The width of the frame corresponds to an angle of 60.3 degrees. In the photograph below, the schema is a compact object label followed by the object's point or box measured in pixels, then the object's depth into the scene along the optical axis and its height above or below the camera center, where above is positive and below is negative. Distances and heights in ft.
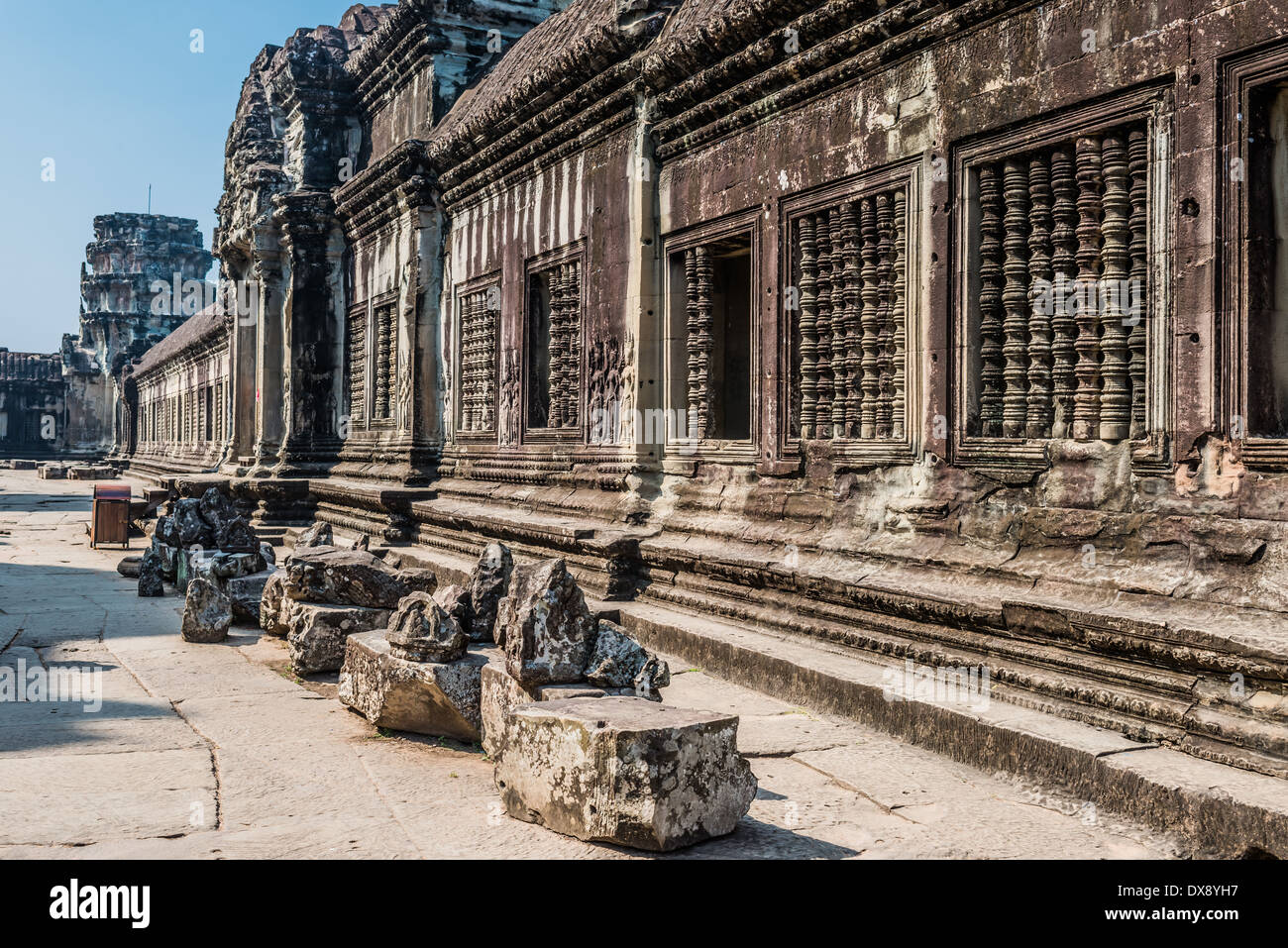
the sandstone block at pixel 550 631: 13.98 -2.23
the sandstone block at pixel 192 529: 31.96 -2.03
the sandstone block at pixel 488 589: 17.21 -2.05
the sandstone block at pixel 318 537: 27.89 -1.97
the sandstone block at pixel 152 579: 31.76 -3.46
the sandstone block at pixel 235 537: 31.86 -2.24
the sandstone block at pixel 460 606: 17.12 -2.29
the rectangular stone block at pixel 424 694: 15.39 -3.33
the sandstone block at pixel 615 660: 14.35 -2.64
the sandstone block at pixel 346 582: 21.59 -2.42
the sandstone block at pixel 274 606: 24.27 -3.29
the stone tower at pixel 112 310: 163.84 +22.29
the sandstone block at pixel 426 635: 15.61 -2.51
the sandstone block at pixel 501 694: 13.52 -2.98
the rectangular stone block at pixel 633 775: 10.60 -3.13
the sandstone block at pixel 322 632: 20.53 -3.24
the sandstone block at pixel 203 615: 24.20 -3.41
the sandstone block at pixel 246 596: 26.43 -3.29
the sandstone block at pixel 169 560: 32.45 -2.95
